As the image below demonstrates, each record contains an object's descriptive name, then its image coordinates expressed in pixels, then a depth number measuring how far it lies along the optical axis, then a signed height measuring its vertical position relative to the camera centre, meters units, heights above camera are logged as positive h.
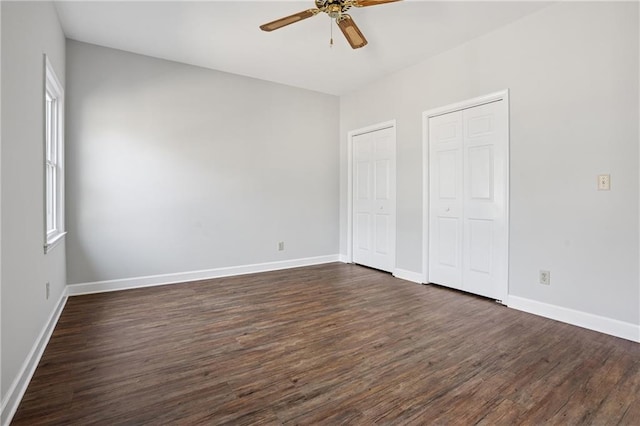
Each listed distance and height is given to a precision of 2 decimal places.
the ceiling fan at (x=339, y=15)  2.26 +1.42
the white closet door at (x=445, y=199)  3.61 +0.09
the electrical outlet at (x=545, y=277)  2.85 -0.64
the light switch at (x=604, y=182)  2.49 +0.18
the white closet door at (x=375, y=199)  4.45 +0.11
